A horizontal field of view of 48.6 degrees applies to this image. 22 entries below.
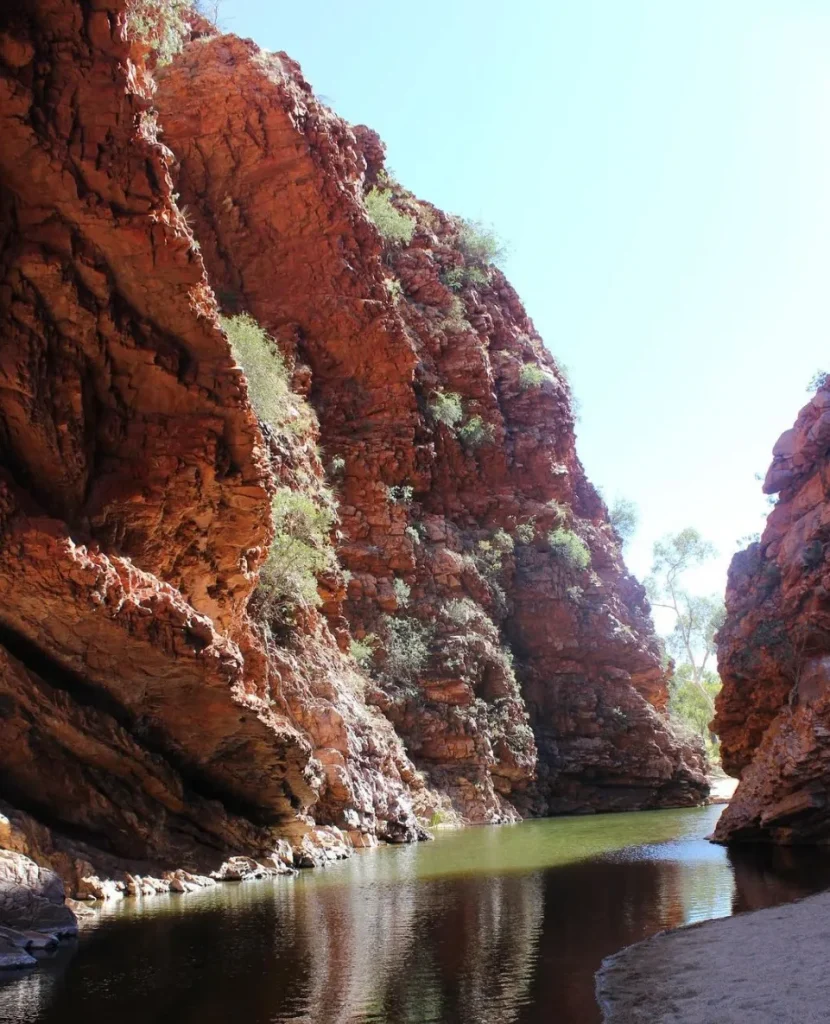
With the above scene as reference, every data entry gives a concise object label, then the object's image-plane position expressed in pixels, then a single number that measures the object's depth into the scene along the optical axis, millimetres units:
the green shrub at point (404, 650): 40156
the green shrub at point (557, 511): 51750
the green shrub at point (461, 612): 43344
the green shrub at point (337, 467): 42750
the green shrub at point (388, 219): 51375
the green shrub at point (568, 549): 50562
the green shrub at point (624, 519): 64250
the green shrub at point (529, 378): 55281
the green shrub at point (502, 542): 49062
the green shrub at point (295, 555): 32062
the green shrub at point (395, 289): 47875
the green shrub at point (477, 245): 58562
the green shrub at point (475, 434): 50312
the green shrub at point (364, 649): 37875
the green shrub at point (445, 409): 48656
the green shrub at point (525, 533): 50500
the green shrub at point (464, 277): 55406
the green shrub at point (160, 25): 24927
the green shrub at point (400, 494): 44375
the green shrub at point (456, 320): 52344
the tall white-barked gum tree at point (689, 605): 72625
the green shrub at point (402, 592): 41844
